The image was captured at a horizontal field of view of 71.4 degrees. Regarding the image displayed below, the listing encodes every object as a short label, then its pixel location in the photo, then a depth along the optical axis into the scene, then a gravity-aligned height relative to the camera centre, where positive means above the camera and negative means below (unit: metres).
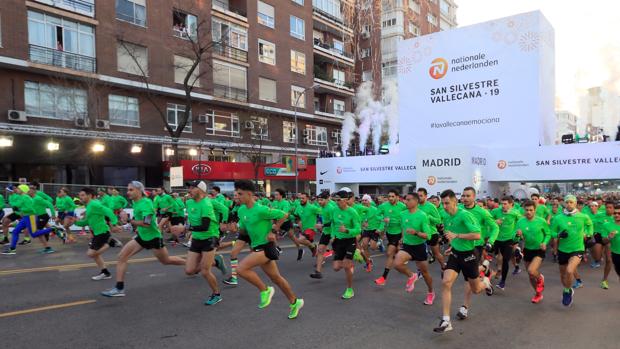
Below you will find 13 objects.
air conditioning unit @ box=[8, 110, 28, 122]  21.37 +2.91
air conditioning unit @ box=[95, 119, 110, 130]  24.46 +2.73
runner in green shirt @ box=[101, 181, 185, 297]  7.28 -1.20
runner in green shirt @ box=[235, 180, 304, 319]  5.99 -1.01
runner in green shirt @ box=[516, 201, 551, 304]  7.16 -1.32
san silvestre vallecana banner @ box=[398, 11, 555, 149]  21.38 +4.23
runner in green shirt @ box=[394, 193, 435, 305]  7.08 -1.28
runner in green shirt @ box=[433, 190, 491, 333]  5.78 -1.18
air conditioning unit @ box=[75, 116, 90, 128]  23.64 +2.79
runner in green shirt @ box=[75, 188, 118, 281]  8.35 -1.01
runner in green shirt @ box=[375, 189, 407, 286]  9.11 -1.21
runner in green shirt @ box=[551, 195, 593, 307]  6.94 -1.32
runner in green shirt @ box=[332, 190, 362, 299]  7.68 -1.23
